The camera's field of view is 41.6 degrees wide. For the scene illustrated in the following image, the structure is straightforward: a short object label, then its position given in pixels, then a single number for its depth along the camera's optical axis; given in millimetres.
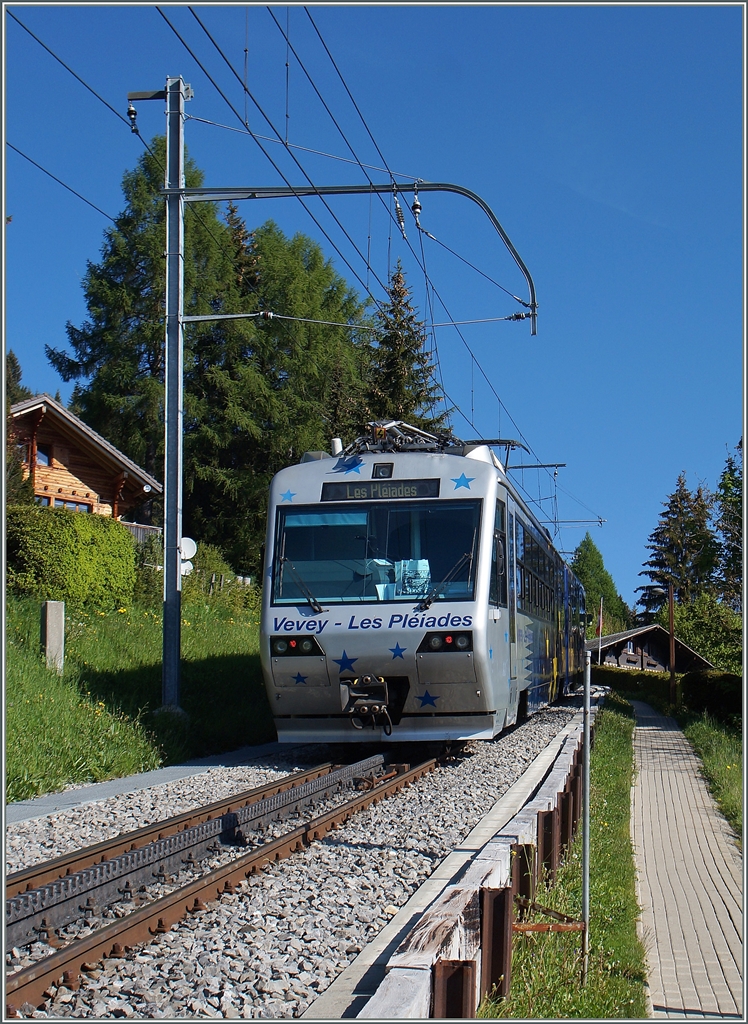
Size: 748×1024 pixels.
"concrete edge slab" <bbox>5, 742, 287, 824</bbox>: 8586
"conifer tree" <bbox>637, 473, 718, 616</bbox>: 79125
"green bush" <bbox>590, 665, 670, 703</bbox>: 45406
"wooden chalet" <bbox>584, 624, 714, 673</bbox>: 51062
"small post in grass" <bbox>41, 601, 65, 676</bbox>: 13242
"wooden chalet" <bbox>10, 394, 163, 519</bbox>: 28016
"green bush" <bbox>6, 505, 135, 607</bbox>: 19062
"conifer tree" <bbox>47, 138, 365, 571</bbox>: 42031
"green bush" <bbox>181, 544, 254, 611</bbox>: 27016
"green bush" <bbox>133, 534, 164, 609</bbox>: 22970
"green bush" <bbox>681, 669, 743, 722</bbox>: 24281
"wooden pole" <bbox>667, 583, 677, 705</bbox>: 34069
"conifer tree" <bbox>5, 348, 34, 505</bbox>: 21681
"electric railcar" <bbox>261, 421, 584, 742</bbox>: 10727
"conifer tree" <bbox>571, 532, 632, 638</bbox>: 103312
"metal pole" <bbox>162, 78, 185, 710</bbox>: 13508
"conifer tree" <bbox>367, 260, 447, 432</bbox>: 35625
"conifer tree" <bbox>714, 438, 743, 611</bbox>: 23906
